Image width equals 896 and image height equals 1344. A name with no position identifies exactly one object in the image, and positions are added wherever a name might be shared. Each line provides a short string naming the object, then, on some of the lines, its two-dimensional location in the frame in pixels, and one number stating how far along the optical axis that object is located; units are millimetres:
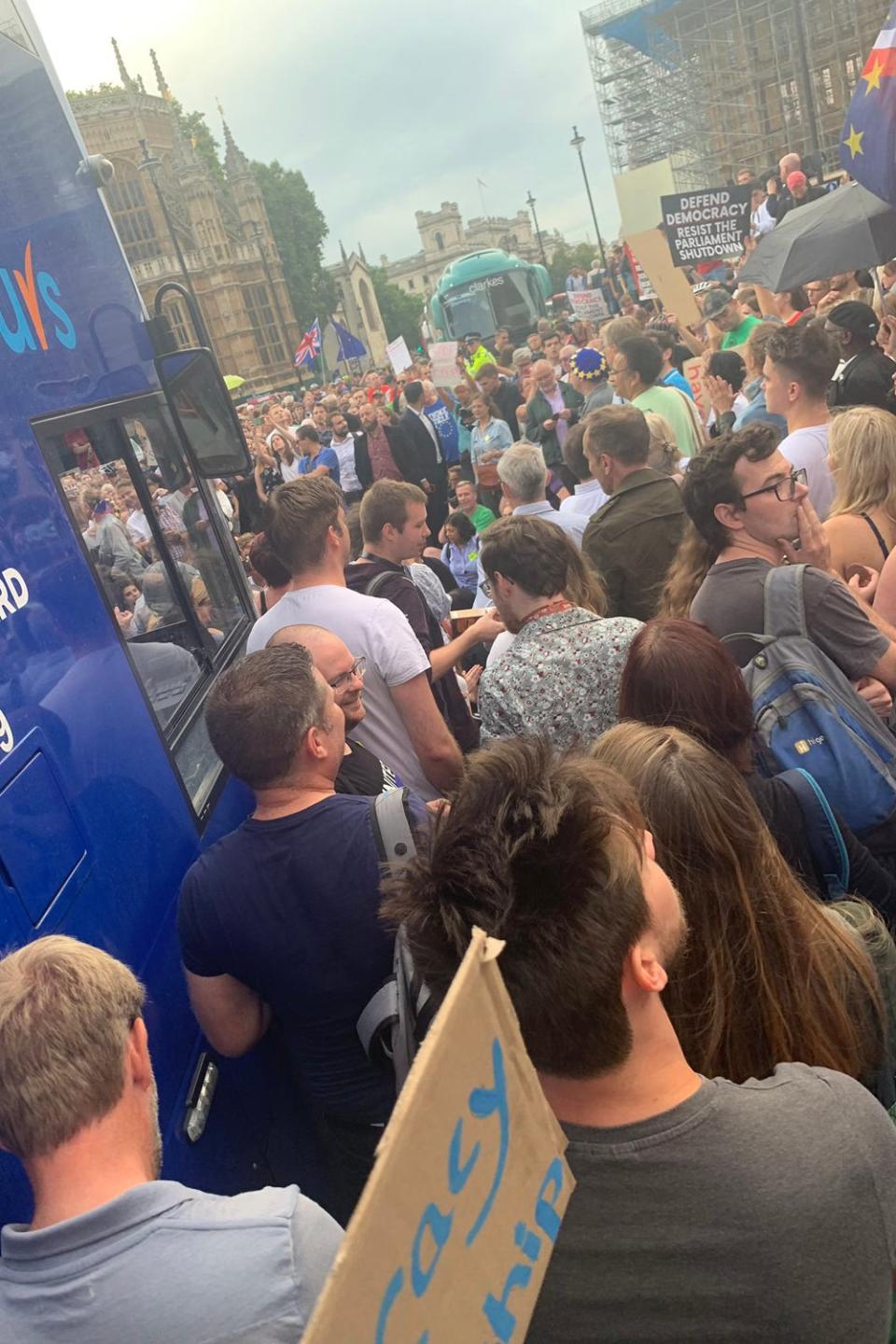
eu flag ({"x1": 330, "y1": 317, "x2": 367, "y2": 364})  18172
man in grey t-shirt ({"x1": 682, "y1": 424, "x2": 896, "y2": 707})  2982
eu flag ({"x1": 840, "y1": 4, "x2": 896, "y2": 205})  5145
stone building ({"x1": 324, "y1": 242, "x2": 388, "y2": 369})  87500
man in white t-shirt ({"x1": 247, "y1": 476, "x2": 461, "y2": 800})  3312
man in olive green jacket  4199
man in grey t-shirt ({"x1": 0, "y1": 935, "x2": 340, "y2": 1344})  1239
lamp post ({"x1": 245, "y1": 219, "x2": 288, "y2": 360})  75681
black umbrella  6844
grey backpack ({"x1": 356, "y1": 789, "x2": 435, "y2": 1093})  1968
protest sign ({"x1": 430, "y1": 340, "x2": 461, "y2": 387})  12562
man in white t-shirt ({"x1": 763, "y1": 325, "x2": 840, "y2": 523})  4387
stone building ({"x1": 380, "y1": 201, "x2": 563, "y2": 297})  137750
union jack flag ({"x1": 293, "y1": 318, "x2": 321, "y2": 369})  19266
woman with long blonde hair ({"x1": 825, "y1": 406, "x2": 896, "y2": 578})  3588
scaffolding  47406
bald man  2861
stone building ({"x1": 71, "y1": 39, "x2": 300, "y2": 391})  57312
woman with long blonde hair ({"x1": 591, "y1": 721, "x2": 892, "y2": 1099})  1751
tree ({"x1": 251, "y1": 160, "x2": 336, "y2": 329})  76375
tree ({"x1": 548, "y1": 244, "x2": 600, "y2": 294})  100438
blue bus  1864
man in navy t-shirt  2174
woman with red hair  2184
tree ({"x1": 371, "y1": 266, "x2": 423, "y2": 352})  95875
